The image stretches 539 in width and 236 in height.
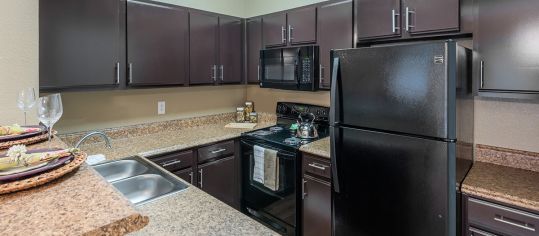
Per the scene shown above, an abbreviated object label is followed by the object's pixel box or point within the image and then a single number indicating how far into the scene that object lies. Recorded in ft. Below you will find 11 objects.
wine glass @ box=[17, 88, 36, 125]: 4.57
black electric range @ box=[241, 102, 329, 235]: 8.20
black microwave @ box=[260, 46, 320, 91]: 8.75
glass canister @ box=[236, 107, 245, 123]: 11.71
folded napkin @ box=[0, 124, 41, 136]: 3.99
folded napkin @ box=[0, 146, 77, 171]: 2.77
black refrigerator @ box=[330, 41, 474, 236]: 5.07
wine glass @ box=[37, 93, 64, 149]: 3.90
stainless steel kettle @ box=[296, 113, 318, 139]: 8.95
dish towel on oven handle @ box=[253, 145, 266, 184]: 8.81
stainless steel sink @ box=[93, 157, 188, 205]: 5.62
